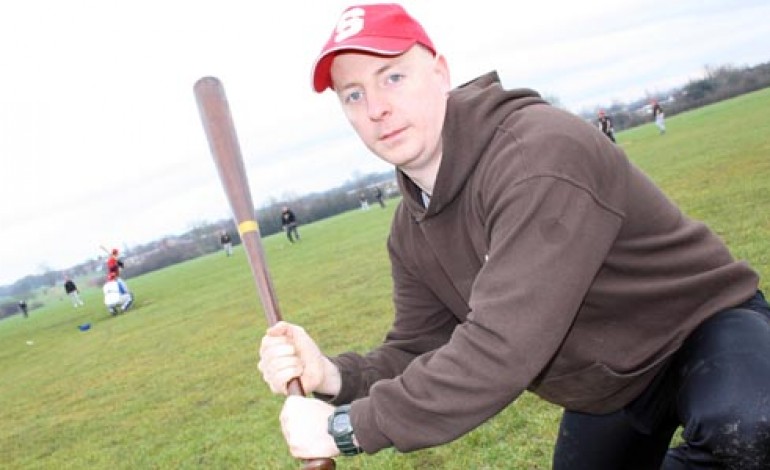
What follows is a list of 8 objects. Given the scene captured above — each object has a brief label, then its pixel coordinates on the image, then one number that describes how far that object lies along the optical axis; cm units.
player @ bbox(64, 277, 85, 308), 3525
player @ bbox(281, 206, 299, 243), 3699
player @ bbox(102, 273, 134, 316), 2652
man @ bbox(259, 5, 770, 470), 180
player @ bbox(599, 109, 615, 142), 3186
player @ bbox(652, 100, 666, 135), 3922
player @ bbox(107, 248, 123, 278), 2483
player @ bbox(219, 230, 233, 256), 4575
